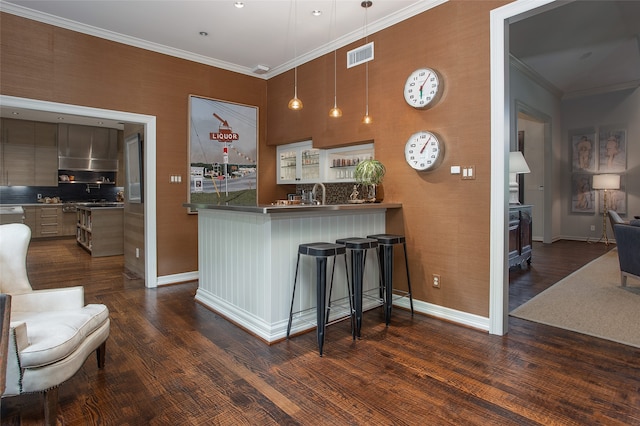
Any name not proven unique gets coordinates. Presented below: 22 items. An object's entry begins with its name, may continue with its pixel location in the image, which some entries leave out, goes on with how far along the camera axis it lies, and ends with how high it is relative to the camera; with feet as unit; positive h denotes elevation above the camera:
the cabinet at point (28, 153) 28.02 +4.54
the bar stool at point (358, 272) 9.87 -1.91
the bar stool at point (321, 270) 8.86 -1.66
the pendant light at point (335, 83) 14.90 +5.25
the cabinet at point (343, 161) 15.25 +2.09
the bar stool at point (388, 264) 10.71 -1.84
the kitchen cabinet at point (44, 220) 28.84 -1.02
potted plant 12.48 +1.20
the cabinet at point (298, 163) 17.22 +2.25
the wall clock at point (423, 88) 11.19 +3.87
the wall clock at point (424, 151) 11.18 +1.80
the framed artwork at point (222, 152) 16.58 +2.75
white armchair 5.57 -2.22
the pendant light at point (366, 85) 13.44 +4.73
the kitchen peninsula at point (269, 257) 9.65 -1.51
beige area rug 10.11 -3.56
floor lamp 25.50 +1.42
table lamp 17.34 +2.06
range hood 29.19 +5.15
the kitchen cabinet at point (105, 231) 22.81 -1.55
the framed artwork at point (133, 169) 16.49 +1.94
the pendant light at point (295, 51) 11.21 +6.99
